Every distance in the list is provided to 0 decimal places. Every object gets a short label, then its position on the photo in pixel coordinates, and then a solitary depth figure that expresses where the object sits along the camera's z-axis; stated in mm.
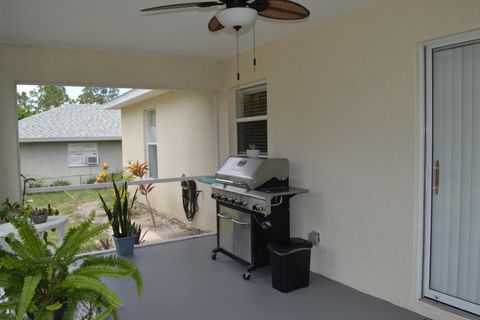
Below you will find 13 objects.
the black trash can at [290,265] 3371
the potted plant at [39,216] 3934
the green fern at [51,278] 1649
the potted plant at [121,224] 4547
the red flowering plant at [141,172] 6608
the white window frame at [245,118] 4832
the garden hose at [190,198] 6684
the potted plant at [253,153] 4434
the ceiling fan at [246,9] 2094
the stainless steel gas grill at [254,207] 3729
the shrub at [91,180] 5050
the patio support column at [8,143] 4152
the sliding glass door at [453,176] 2598
